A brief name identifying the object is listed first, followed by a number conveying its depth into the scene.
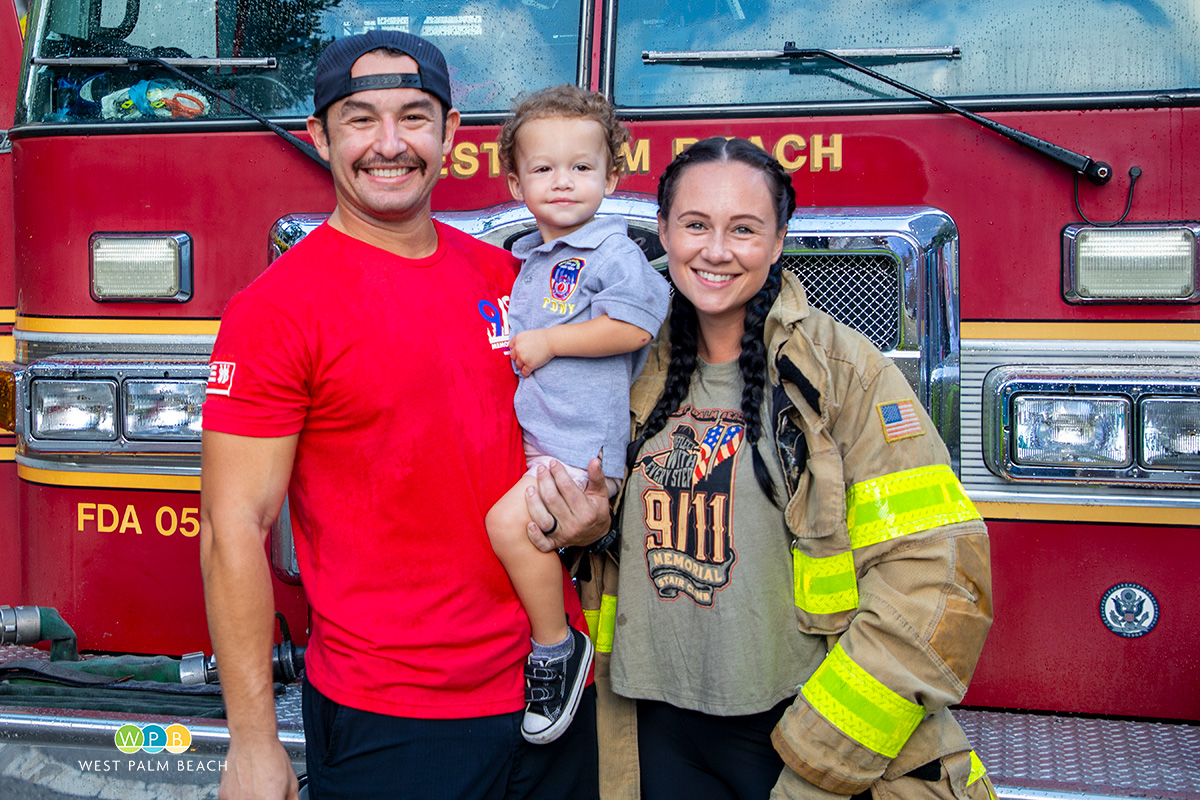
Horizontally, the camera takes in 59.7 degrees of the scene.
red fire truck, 2.47
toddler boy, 1.94
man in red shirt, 1.76
